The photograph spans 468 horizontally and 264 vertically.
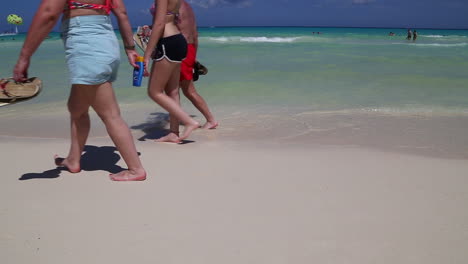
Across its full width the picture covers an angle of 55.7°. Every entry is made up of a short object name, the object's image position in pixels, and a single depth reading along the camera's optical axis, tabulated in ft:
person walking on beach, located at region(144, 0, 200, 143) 11.96
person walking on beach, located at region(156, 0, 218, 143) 14.08
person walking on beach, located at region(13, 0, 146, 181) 8.34
